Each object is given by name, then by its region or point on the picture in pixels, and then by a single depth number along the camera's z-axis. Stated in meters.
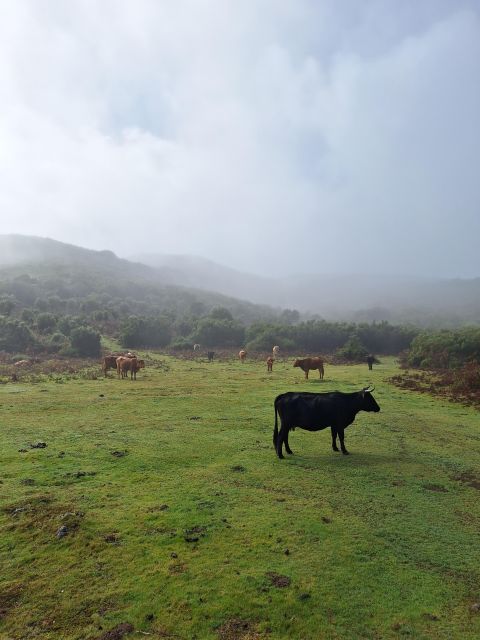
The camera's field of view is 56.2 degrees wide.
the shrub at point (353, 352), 42.42
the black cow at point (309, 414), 12.09
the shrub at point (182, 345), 52.68
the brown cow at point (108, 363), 28.62
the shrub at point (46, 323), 50.95
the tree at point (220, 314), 69.69
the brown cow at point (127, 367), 27.12
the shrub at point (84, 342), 41.15
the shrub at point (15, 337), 42.38
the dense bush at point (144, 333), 51.88
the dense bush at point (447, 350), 31.42
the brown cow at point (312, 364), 28.05
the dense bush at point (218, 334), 57.34
